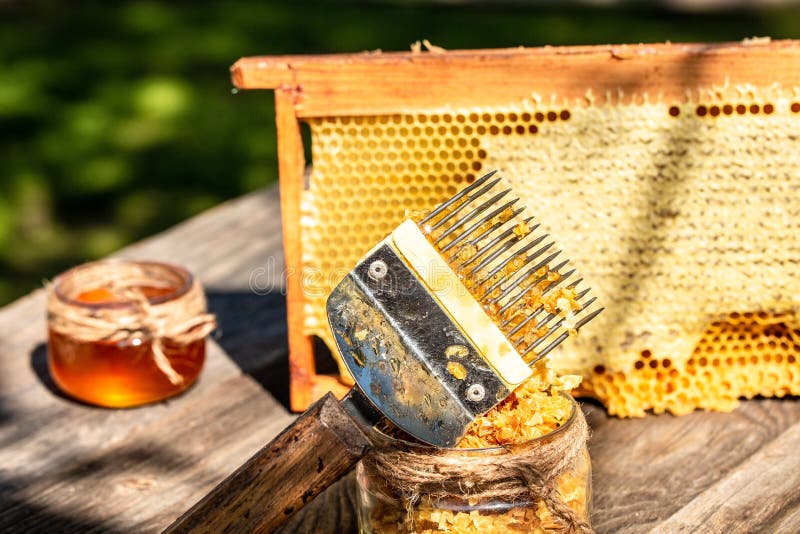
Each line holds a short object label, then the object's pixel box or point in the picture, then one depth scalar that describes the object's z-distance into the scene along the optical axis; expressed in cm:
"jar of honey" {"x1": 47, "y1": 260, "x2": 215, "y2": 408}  80
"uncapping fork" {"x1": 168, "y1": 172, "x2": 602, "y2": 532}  64
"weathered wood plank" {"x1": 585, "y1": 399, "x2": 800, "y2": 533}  73
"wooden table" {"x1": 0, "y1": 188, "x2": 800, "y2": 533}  73
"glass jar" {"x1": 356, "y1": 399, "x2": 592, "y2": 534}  64
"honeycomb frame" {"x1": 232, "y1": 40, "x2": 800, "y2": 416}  78
